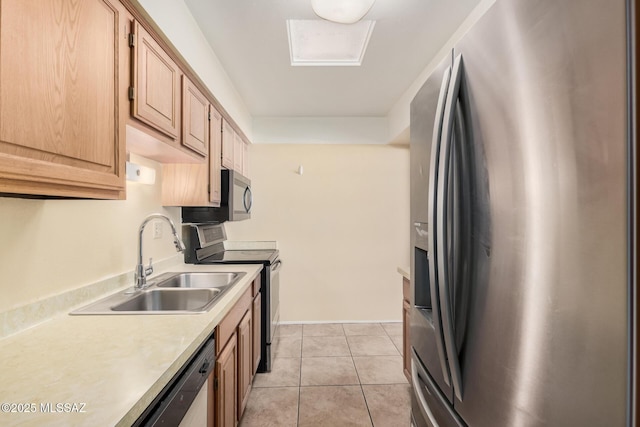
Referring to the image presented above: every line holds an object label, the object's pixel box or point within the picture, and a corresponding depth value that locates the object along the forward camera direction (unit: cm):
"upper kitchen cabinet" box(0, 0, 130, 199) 73
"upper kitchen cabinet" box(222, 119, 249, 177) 261
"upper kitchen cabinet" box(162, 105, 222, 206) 214
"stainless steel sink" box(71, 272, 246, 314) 136
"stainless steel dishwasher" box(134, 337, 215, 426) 78
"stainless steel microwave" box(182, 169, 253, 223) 253
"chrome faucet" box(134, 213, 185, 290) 164
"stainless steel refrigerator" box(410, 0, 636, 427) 43
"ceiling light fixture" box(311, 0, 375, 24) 160
